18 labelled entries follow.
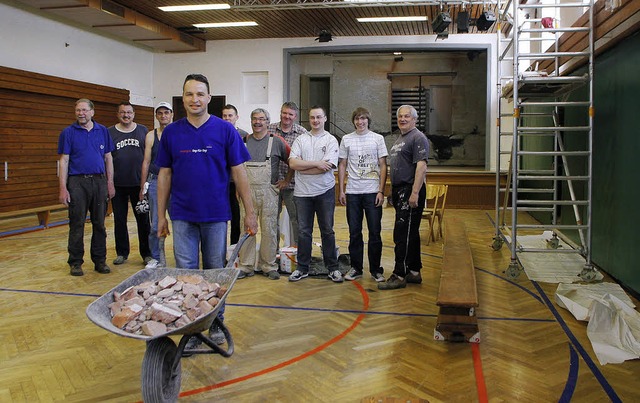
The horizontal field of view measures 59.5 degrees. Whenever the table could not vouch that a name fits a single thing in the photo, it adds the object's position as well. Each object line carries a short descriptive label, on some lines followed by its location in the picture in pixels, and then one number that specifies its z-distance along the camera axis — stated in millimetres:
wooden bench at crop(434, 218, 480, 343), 3498
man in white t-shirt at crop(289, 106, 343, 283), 4902
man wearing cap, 5230
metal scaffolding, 5133
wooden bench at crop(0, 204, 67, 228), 8451
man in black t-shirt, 5676
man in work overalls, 5086
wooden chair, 7336
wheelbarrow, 2277
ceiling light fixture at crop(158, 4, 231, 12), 10297
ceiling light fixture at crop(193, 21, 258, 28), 11492
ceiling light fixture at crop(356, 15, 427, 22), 10898
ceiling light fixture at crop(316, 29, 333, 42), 12102
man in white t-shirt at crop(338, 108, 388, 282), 4895
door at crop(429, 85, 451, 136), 16234
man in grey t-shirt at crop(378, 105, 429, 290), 4691
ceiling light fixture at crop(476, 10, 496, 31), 8797
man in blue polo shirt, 5199
